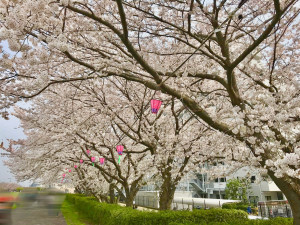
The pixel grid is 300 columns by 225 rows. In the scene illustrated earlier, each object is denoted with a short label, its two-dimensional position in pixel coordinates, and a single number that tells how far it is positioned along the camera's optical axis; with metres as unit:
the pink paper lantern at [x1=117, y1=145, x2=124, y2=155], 8.08
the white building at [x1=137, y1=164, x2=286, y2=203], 22.97
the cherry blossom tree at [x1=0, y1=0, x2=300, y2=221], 3.53
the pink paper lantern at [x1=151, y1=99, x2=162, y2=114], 4.93
